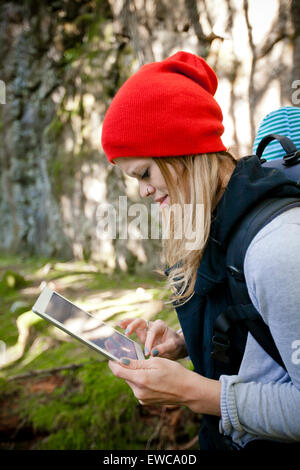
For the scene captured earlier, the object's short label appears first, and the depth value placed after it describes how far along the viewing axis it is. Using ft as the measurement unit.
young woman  2.93
